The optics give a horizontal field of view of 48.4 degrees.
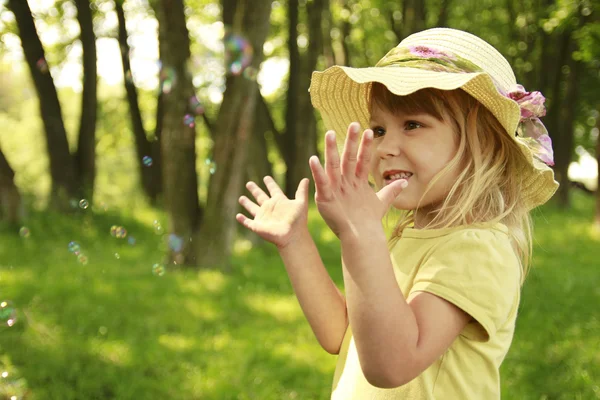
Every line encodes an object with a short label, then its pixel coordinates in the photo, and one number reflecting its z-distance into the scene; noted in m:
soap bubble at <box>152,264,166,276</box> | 4.29
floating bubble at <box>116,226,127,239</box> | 5.08
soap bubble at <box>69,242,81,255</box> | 4.36
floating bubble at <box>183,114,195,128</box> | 6.54
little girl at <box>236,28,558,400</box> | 1.54
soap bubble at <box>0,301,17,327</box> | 3.59
